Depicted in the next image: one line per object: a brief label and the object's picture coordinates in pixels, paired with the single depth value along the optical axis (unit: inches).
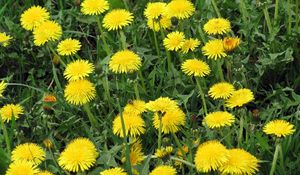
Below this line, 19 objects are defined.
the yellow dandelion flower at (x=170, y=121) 80.6
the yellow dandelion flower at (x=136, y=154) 82.0
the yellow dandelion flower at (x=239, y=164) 71.6
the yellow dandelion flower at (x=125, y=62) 89.1
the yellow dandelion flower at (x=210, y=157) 71.6
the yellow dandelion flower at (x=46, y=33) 98.2
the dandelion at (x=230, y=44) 89.3
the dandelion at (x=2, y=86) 91.2
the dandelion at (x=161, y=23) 101.3
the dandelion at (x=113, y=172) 73.8
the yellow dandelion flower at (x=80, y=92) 86.6
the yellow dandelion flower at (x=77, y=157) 74.9
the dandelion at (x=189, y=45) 95.1
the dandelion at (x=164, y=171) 74.5
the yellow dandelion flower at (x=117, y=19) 96.3
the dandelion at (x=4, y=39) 105.1
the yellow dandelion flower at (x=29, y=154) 80.1
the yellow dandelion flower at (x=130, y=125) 80.7
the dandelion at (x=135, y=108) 83.9
